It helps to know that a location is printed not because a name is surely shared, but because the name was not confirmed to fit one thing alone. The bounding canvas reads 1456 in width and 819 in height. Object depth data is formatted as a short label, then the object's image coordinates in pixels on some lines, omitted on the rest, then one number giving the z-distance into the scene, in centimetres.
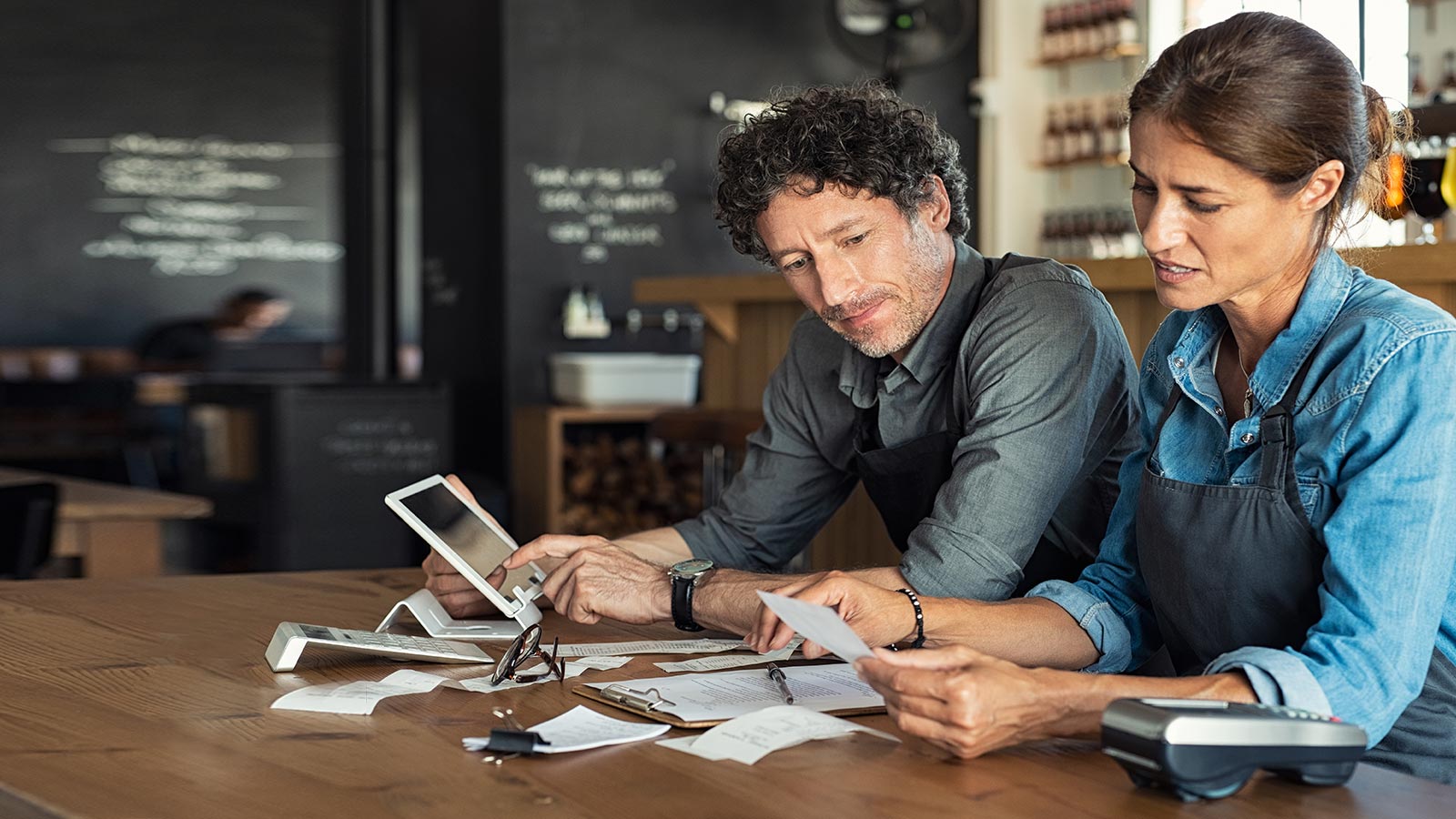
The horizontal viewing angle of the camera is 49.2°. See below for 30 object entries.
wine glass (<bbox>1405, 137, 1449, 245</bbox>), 311
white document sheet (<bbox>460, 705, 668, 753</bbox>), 137
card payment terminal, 118
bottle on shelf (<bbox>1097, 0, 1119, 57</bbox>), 706
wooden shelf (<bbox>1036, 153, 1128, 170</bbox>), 710
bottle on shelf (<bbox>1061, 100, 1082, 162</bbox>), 726
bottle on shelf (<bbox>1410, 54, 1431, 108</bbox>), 584
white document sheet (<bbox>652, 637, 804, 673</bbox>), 174
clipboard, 148
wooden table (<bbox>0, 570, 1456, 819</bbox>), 121
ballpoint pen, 157
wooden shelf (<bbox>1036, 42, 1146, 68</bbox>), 702
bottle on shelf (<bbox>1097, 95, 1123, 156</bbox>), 708
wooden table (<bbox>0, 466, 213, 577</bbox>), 355
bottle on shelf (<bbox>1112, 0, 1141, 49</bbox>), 700
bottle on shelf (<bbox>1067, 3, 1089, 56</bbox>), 720
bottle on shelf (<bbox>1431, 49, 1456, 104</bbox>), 601
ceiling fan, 645
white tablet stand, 197
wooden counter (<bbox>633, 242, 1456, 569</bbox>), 365
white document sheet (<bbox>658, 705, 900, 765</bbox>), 136
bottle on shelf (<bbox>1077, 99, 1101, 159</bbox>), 720
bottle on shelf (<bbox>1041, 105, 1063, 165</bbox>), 735
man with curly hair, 197
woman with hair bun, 141
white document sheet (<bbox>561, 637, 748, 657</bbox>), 184
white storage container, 611
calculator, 173
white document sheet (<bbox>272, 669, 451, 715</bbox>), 155
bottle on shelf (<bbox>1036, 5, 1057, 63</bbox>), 734
